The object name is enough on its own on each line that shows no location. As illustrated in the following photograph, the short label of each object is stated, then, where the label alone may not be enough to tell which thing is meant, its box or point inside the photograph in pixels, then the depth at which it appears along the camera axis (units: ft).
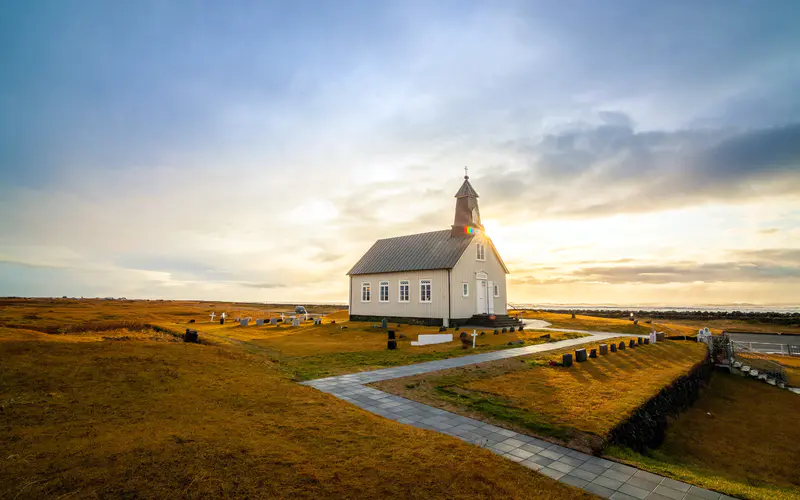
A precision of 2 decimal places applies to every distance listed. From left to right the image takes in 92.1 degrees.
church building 98.02
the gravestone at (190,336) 54.19
